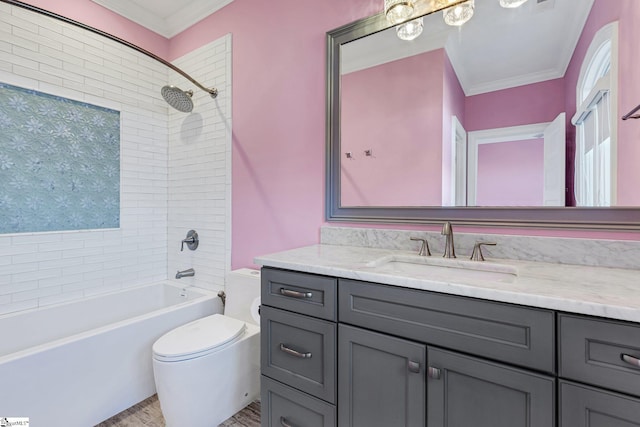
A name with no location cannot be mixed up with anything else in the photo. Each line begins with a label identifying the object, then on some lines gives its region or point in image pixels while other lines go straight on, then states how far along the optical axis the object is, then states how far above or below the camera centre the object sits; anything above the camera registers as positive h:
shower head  2.14 +0.85
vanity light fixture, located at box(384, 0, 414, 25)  1.45 +0.99
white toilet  1.42 -0.79
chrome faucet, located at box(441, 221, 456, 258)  1.30 -0.12
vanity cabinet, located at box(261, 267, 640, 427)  0.71 -0.43
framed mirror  1.11 +0.43
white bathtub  1.39 -0.78
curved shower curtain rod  1.46 +1.02
